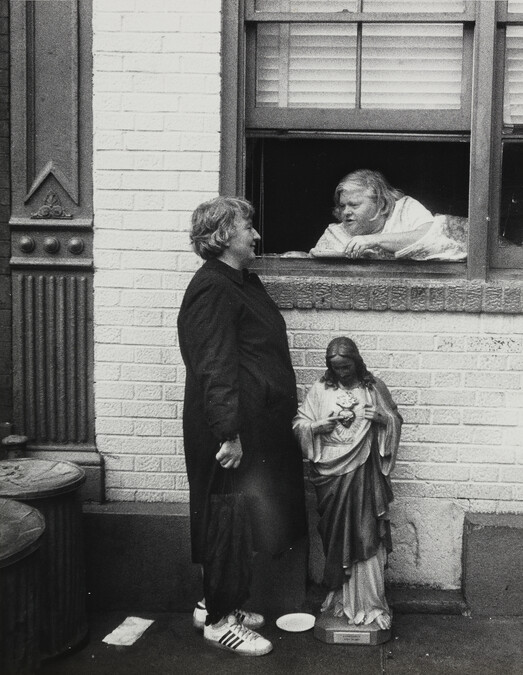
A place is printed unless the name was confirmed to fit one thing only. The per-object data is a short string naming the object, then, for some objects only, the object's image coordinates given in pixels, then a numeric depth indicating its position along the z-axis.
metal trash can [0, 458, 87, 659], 3.94
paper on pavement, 4.18
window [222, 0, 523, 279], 4.46
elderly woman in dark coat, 3.87
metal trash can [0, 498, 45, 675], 3.21
